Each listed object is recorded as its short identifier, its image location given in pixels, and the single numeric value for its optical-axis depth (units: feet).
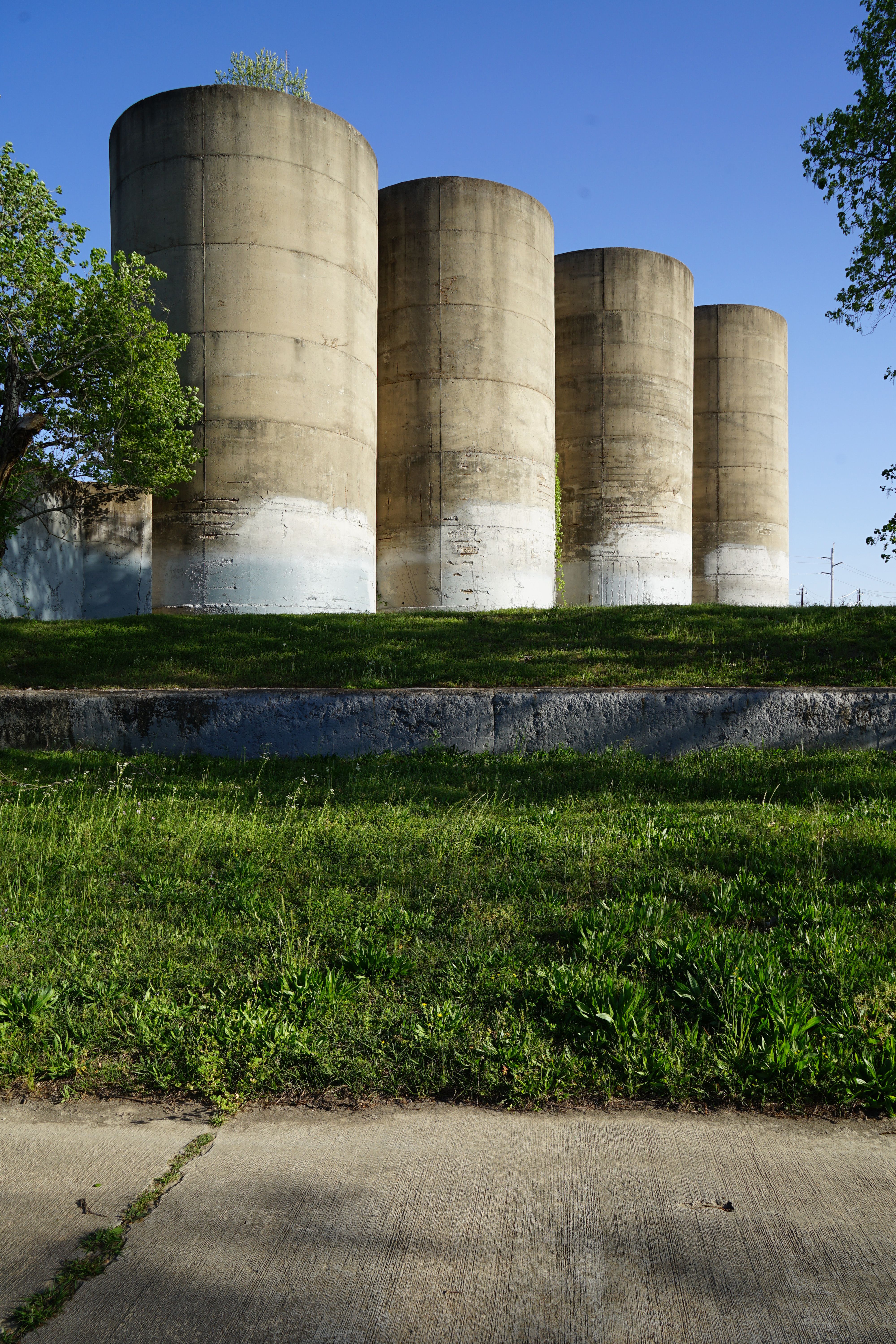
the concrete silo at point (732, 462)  122.52
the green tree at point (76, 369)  48.03
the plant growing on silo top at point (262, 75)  119.34
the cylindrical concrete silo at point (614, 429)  101.96
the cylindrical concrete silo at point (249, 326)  69.36
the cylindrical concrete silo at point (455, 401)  83.25
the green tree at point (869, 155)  47.29
